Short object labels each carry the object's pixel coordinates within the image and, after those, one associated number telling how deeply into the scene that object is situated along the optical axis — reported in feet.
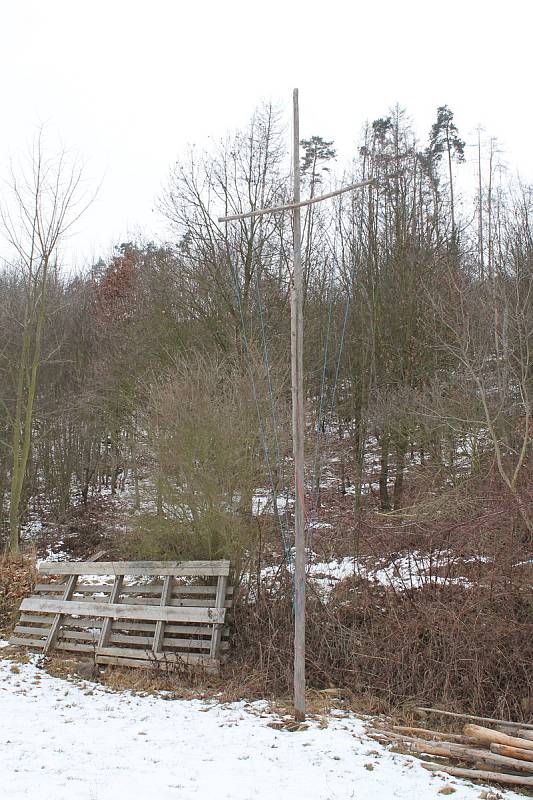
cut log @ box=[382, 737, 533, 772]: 20.17
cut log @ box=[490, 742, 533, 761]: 20.40
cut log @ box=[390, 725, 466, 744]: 22.34
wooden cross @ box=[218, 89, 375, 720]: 23.56
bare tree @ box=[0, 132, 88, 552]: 54.60
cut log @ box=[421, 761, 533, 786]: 19.49
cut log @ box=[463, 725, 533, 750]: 20.85
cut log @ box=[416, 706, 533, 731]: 22.67
